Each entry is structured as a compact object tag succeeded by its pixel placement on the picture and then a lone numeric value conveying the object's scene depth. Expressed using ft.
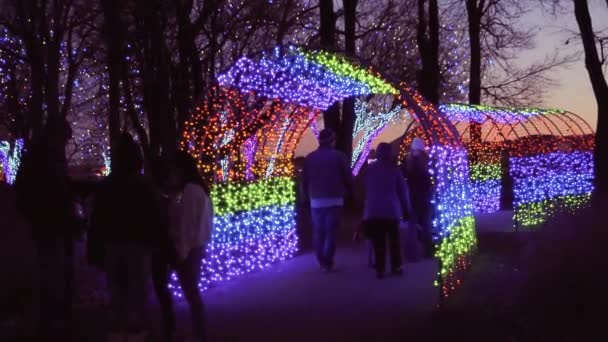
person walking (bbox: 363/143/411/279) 34.50
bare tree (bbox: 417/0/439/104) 79.66
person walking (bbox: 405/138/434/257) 40.81
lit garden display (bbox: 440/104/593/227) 65.51
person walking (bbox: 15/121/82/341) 24.95
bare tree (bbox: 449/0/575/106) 89.10
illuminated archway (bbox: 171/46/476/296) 33.40
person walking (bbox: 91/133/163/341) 20.35
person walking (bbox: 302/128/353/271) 35.47
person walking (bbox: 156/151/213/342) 23.51
